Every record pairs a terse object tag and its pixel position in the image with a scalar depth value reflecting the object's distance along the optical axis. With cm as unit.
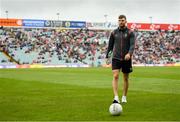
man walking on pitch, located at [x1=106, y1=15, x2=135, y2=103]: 1109
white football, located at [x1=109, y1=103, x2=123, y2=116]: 918
